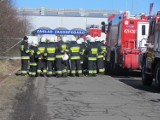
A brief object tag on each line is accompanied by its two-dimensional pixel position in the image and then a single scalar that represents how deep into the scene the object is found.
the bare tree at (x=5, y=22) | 26.34
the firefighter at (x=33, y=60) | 20.62
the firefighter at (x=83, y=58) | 22.25
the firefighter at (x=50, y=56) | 20.69
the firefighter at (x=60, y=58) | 20.59
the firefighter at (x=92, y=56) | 21.30
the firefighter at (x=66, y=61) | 21.14
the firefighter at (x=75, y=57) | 21.19
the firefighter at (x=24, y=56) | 21.06
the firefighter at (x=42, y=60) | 20.72
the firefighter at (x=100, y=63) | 21.73
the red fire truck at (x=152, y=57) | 15.79
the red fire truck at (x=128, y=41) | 20.73
